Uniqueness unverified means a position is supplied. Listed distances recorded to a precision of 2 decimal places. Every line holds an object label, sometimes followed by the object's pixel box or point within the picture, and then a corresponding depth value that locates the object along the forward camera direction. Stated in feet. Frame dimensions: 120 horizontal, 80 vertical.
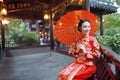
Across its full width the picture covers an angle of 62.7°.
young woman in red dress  3.63
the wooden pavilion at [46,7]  17.32
